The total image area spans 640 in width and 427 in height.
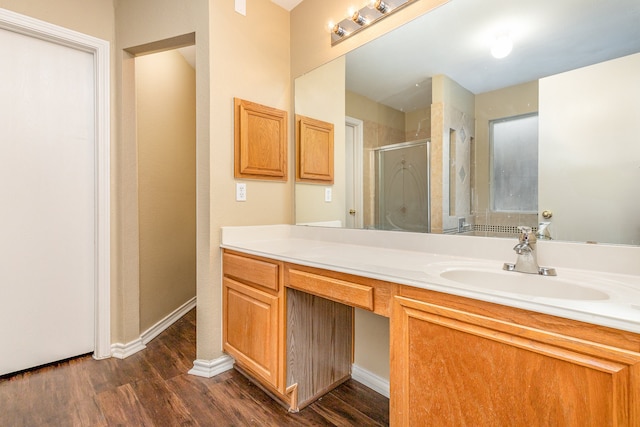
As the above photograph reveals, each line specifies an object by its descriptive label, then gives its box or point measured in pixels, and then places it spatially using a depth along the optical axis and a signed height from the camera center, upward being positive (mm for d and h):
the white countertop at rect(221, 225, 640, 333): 713 -216
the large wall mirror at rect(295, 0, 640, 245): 1041 +379
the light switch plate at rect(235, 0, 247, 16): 1944 +1325
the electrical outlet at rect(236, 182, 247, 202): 1967 +120
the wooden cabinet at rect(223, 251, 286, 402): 1498 -583
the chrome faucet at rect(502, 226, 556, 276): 1074 -159
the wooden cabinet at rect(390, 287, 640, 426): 650 -403
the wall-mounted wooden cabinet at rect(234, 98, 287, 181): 1943 +468
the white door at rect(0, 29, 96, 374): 1794 +54
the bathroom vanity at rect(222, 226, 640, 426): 672 -361
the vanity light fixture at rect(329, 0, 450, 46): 1623 +1116
